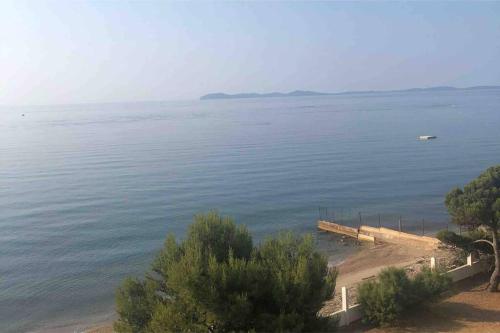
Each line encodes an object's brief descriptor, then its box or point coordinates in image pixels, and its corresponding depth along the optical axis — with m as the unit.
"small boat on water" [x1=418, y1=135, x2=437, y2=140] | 95.38
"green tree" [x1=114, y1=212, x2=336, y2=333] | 11.40
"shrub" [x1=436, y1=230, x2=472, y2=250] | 21.77
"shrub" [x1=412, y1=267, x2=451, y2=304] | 17.77
